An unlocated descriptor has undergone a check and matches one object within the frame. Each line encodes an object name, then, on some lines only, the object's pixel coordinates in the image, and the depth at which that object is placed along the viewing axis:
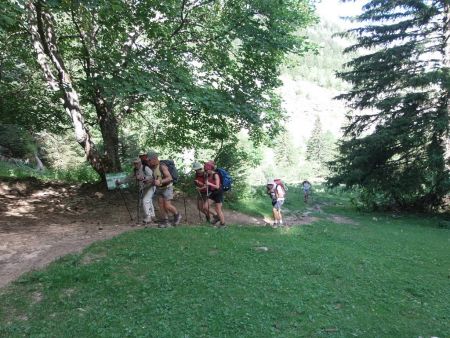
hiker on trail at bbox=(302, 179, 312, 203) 26.62
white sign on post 10.18
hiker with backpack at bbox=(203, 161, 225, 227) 10.52
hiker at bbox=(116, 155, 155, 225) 9.76
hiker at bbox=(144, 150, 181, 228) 9.56
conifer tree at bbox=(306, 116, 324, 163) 89.69
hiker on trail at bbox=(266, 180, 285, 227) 12.09
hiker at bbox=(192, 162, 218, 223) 10.62
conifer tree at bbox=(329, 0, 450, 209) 18.41
